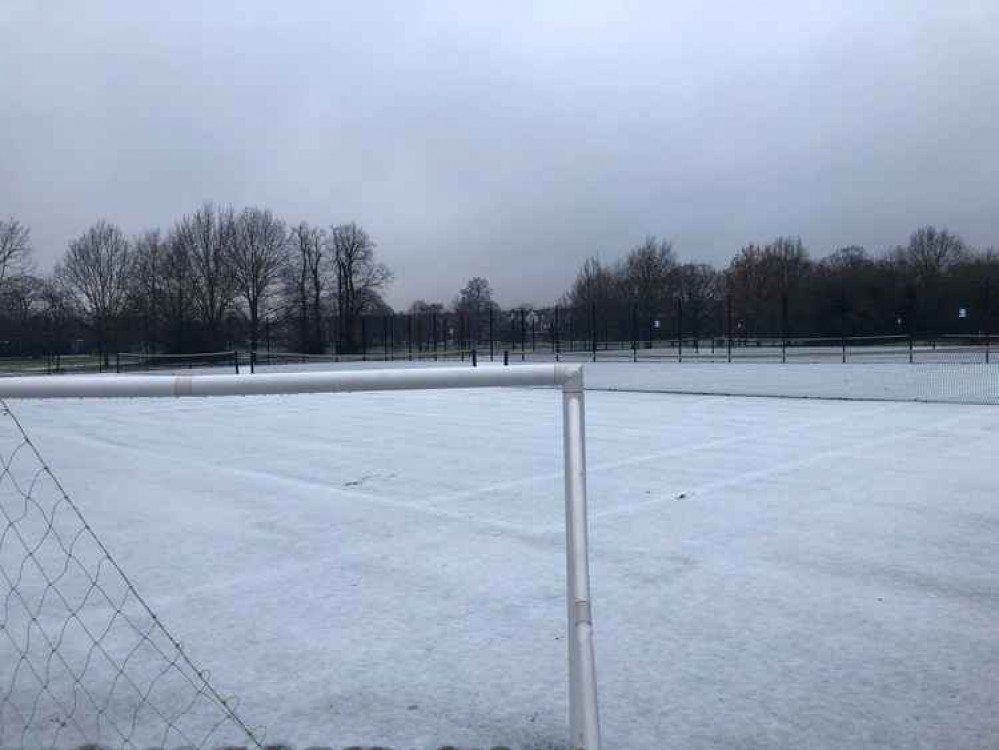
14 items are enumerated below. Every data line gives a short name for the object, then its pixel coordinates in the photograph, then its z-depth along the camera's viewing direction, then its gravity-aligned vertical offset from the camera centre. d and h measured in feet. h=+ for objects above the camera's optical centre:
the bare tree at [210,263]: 198.49 +21.79
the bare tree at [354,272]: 231.71 +21.06
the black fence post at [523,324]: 127.63 +2.32
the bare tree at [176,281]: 189.78 +16.66
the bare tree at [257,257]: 207.21 +23.77
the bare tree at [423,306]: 243.11 +12.26
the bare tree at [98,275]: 183.21 +17.82
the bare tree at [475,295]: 259.62 +18.27
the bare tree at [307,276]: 218.59 +19.55
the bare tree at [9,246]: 153.69 +20.90
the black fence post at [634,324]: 104.73 +1.67
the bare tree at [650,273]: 200.03 +16.72
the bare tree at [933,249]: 219.16 +22.15
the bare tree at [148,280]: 181.06 +16.70
